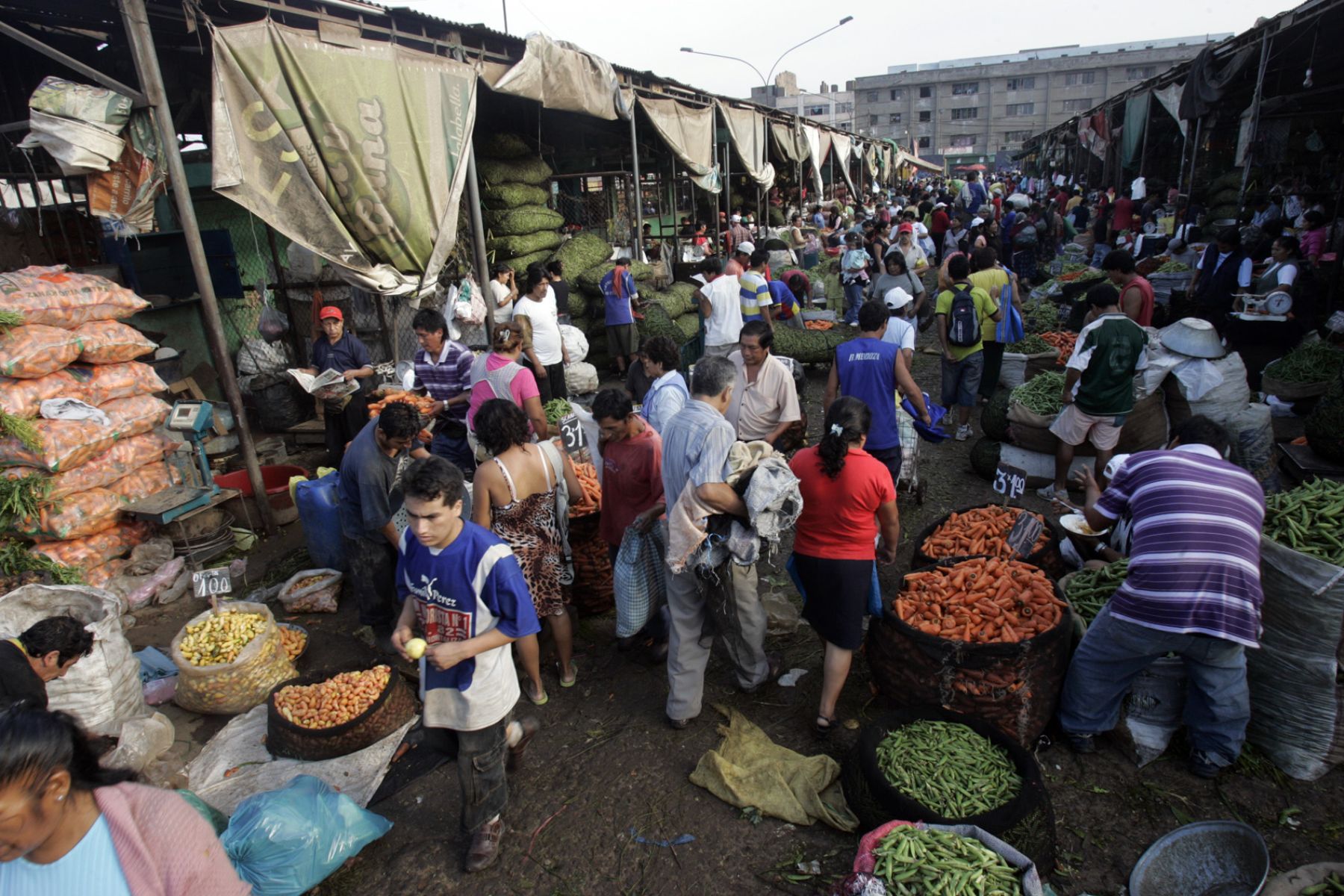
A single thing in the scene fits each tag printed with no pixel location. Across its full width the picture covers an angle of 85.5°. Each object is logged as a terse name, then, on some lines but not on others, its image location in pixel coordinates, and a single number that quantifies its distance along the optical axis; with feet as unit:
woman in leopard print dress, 13.37
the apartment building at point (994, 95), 209.87
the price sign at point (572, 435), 19.60
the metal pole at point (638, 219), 36.37
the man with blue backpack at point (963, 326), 24.72
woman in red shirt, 12.19
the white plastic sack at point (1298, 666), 11.02
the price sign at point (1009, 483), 15.10
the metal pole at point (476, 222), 26.11
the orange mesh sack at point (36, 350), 16.84
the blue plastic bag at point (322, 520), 19.35
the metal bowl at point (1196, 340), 20.39
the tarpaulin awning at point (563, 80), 26.03
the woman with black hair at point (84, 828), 5.20
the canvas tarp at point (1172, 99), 47.43
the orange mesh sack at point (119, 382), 18.54
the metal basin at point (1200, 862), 9.64
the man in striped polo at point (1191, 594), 10.75
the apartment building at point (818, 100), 267.39
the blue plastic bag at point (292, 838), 10.06
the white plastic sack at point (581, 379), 32.12
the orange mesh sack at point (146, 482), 19.21
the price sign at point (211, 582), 14.85
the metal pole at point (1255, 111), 33.42
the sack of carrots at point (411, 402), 20.39
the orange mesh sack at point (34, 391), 16.92
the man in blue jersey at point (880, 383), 18.16
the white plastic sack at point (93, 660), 12.76
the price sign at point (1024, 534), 13.65
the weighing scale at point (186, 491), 18.94
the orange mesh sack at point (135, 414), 18.84
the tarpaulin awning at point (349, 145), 18.51
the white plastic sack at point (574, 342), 31.24
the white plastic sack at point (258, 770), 12.76
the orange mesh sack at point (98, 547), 18.03
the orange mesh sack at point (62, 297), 17.24
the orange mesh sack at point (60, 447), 17.02
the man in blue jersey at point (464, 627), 9.76
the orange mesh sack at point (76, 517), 17.40
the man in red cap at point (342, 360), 22.21
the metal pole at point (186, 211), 17.62
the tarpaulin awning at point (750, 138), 46.39
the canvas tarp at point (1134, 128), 55.88
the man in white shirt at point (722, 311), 27.37
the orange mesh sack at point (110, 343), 18.37
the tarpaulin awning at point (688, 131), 36.76
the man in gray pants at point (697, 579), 12.09
